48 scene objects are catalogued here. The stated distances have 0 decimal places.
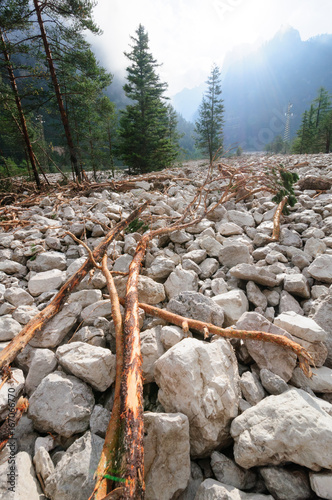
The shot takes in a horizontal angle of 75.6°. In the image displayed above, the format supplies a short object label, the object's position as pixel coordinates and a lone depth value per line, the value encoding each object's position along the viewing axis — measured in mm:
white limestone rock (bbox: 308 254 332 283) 1950
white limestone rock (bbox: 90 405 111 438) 1175
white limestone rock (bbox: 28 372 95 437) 1174
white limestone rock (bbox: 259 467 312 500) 946
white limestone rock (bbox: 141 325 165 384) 1422
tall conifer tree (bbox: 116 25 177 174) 13859
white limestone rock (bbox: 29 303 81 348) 1566
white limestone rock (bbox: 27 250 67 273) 2480
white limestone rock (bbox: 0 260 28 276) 2420
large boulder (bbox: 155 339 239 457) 1131
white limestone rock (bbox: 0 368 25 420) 1191
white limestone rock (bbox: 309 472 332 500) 907
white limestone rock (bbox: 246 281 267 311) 1895
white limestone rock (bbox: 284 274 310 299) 1878
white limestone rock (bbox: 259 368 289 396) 1252
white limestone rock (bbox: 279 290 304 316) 1809
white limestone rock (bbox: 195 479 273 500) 929
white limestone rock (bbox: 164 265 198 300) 2131
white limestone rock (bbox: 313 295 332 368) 1504
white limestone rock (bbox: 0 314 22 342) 1588
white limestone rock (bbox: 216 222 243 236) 3080
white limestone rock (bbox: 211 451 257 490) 1033
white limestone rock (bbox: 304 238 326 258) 2430
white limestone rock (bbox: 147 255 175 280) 2322
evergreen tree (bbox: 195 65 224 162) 28670
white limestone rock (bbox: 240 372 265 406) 1257
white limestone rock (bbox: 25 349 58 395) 1347
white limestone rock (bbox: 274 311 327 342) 1375
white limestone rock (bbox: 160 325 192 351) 1513
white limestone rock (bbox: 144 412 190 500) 988
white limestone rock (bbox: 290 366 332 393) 1278
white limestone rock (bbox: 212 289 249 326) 1769
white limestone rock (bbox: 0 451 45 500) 922
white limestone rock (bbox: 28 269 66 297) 2129
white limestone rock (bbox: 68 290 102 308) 1906
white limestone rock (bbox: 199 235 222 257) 2672
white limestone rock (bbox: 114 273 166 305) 1981
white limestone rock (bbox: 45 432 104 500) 939
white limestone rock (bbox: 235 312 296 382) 1337
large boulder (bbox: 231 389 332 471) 966
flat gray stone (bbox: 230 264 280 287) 1964
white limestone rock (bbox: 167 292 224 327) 1679
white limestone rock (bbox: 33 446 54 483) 1004
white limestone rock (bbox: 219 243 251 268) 2412
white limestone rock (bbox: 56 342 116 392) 1315
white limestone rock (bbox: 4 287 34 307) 1966
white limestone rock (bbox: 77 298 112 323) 1770
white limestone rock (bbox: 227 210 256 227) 3445
